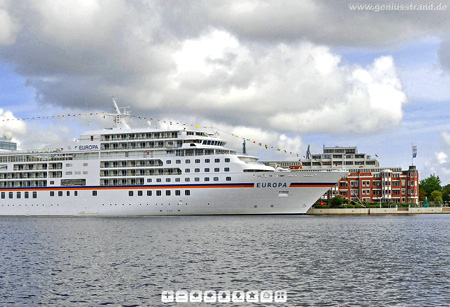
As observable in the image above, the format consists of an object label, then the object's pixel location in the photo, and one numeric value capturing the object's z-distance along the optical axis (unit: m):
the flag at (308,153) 160.07
